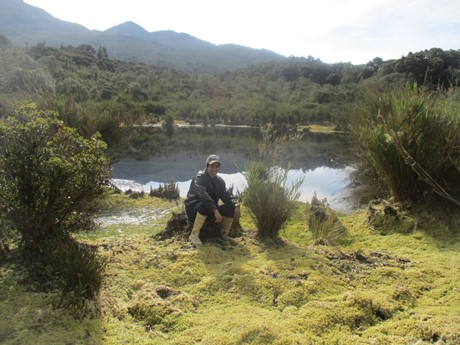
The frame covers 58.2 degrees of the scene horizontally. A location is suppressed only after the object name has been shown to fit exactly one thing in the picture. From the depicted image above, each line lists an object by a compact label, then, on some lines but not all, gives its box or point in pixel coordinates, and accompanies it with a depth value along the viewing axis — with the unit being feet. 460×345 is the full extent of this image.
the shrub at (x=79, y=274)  11.81
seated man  18.19
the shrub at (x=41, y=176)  13.78
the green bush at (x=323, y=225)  21.42
